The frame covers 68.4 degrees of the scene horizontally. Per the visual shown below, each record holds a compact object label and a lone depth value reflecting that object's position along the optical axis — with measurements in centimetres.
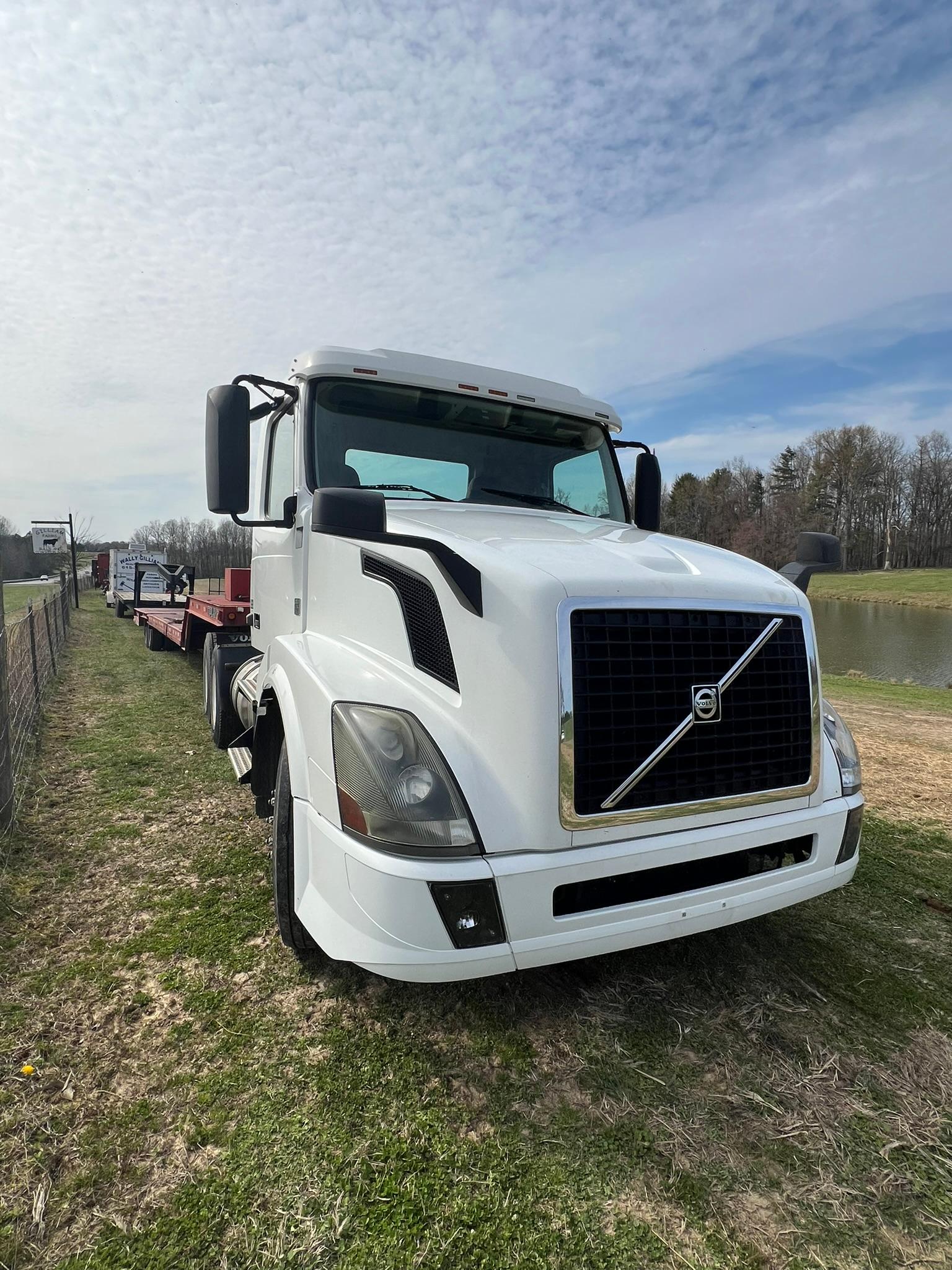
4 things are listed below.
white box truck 2080
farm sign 3491
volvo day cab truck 203
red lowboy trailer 512
